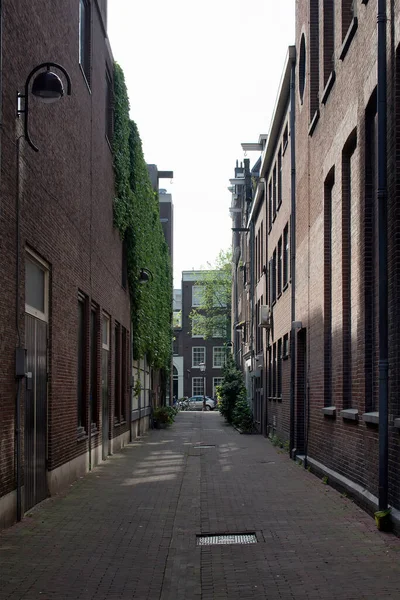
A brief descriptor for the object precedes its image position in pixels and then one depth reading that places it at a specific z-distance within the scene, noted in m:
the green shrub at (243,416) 31.23
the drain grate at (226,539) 8.70
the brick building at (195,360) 81.56
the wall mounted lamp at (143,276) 25.33
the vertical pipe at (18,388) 9.86
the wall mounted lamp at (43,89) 9.57
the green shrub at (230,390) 37.97
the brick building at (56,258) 9.69
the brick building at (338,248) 9.44
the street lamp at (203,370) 79.66
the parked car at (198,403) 71.50
